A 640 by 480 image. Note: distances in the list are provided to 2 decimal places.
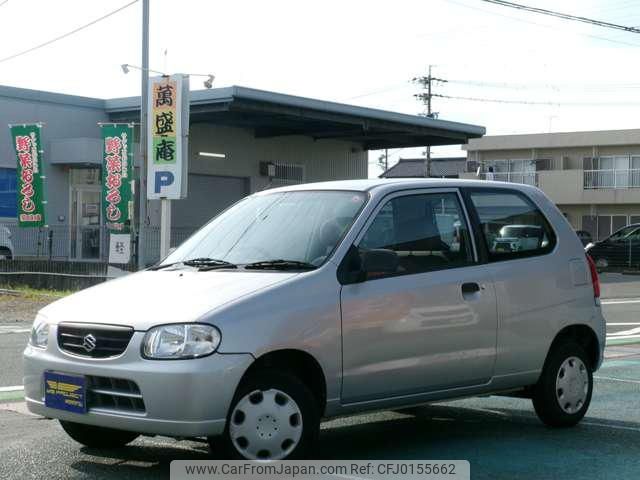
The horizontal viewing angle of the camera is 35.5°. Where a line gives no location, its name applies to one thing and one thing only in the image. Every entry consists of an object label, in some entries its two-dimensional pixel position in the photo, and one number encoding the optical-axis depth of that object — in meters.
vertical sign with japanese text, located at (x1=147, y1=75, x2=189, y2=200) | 18.38
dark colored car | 35.31
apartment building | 51.31
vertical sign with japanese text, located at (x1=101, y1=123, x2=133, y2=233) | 28.19
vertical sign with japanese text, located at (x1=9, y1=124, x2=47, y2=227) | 28.20
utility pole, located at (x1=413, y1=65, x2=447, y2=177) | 67.56
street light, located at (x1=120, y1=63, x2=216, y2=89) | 24.16
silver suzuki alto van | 5.35
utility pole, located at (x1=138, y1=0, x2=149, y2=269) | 23.62
